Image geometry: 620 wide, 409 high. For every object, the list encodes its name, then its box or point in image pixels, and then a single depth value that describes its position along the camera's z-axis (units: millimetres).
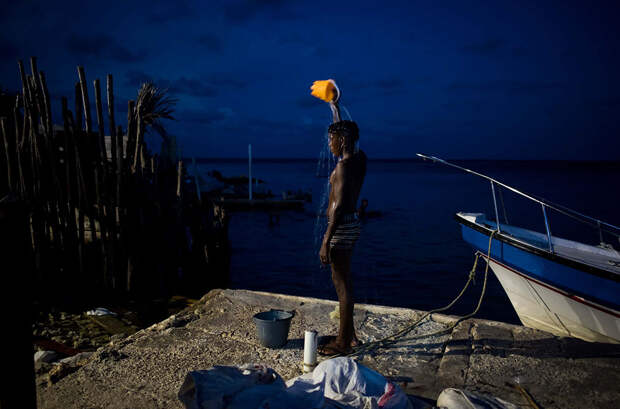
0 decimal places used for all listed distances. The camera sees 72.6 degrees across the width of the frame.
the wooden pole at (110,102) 6676
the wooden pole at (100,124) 6582
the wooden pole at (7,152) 6336
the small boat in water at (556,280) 5707
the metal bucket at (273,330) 4305
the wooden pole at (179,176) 8625
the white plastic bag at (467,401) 2992
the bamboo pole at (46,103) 6340
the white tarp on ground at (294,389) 2738
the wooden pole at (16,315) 1970
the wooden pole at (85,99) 6516
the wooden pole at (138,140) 7297
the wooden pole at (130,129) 6980
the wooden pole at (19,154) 6441
